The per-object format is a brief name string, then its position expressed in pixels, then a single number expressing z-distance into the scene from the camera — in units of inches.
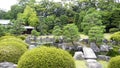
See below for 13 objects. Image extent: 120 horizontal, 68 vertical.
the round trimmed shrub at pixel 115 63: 136.5
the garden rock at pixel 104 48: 260.7
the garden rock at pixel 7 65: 130.4
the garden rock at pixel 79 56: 209.1
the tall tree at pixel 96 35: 307.6
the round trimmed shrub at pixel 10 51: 155.1
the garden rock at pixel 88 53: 212.9
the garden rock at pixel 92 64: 162.3
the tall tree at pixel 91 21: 404.6
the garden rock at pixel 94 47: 261.2
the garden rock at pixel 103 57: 215.7
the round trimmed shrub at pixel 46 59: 113.1
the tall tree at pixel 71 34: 311.1
